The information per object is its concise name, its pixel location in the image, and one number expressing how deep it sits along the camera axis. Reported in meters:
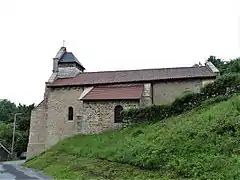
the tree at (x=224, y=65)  47.39
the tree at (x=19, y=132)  53.50
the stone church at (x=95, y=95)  31.07
